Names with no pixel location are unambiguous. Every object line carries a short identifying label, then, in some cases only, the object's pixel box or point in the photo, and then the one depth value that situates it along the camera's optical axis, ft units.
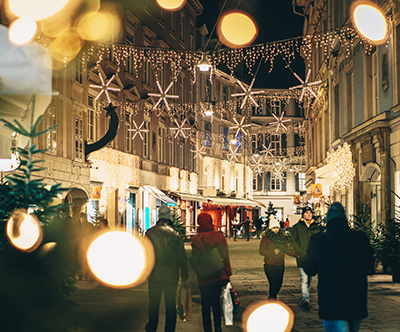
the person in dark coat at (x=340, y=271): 18.57
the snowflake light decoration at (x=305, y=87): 86.81
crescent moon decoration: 76.84
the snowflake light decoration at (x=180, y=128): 130.54
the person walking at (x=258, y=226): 148.49
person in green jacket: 35.14
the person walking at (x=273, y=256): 34.32
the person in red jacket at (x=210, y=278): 27.07
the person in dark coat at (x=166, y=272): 25.79
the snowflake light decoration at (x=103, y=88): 88.65
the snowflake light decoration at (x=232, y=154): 184.59
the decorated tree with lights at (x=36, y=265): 17.76
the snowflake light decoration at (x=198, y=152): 155.26
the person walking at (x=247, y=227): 141.69
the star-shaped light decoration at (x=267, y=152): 216.90
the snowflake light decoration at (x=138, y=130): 107.83
